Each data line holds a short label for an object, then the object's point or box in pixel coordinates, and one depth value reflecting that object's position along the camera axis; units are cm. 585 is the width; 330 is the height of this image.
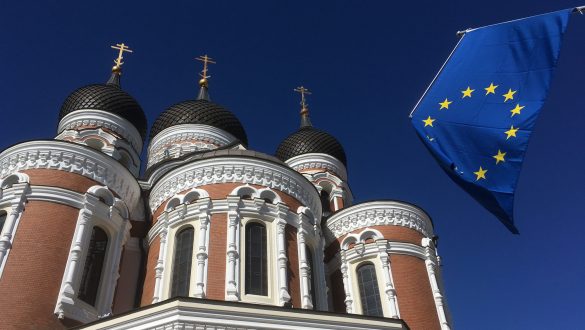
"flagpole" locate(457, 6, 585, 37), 834
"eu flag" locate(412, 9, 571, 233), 738
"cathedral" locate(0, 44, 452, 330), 1165
